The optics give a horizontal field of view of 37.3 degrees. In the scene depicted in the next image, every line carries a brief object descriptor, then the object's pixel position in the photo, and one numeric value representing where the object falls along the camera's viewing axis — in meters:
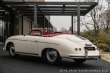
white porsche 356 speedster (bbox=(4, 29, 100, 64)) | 5.95
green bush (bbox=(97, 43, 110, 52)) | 11.48
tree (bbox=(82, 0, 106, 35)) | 23.62
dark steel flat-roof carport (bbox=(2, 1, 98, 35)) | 13.39
